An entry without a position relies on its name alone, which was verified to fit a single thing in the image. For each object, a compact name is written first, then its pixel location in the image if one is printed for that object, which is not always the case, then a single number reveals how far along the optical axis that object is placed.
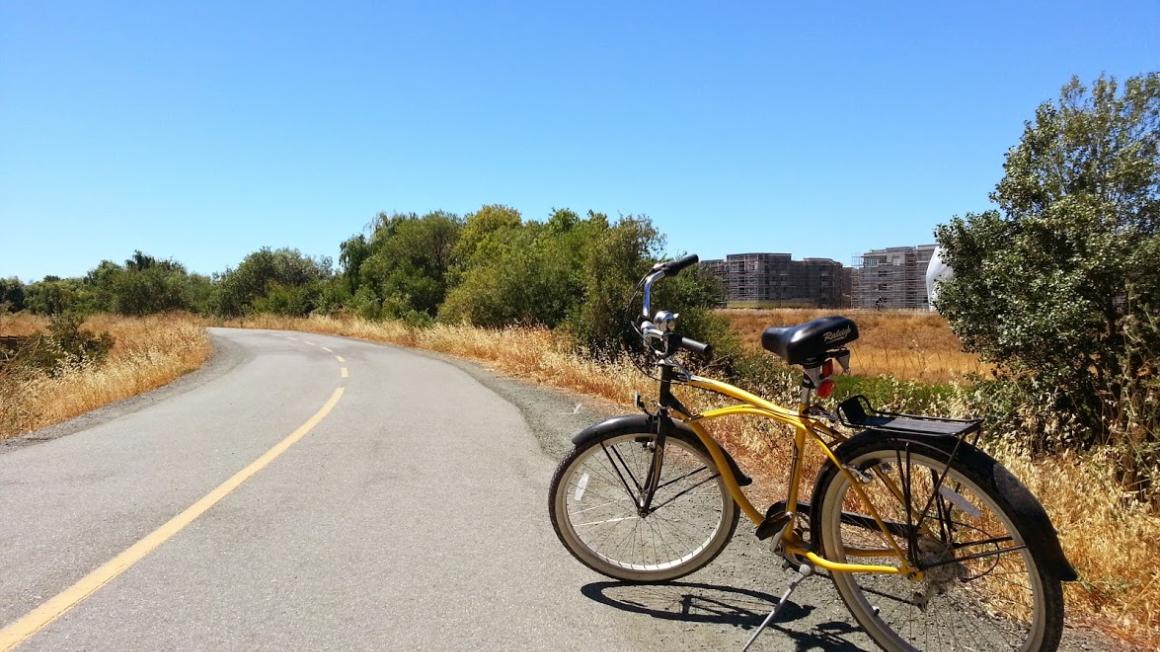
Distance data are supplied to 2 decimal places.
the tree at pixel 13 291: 76.75
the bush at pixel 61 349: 14.62
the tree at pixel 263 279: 61.78
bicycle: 2.57
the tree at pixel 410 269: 38.91
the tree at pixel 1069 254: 7.86
